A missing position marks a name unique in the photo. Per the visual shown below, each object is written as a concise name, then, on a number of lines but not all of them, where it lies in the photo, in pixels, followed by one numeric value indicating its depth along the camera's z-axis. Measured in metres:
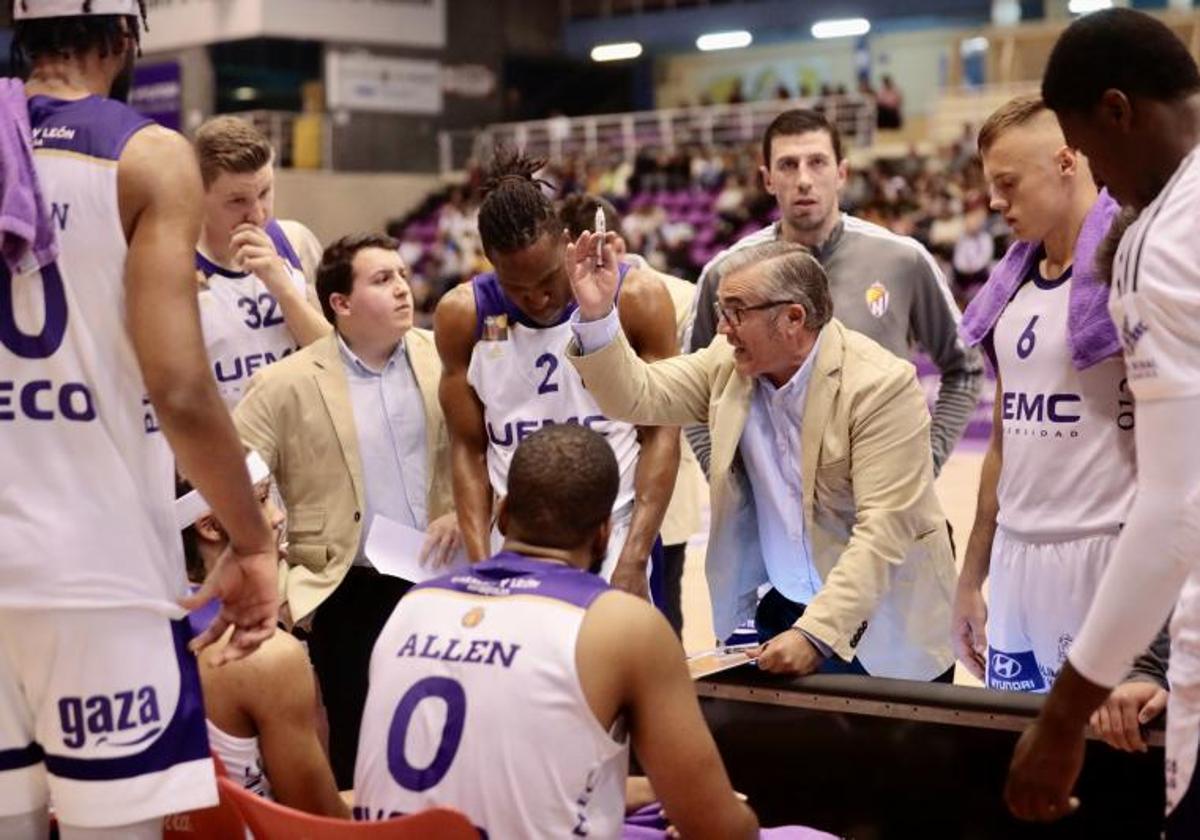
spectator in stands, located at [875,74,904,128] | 28.14
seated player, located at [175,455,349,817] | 3.10
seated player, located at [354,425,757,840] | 2.57
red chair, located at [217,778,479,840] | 2.38
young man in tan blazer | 4.72
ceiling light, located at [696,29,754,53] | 35.53
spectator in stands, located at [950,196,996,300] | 18.69
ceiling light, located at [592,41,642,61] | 35.84
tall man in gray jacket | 5.13
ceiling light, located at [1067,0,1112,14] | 30.83
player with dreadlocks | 4.66
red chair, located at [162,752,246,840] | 2.89
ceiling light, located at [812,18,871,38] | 33.47
